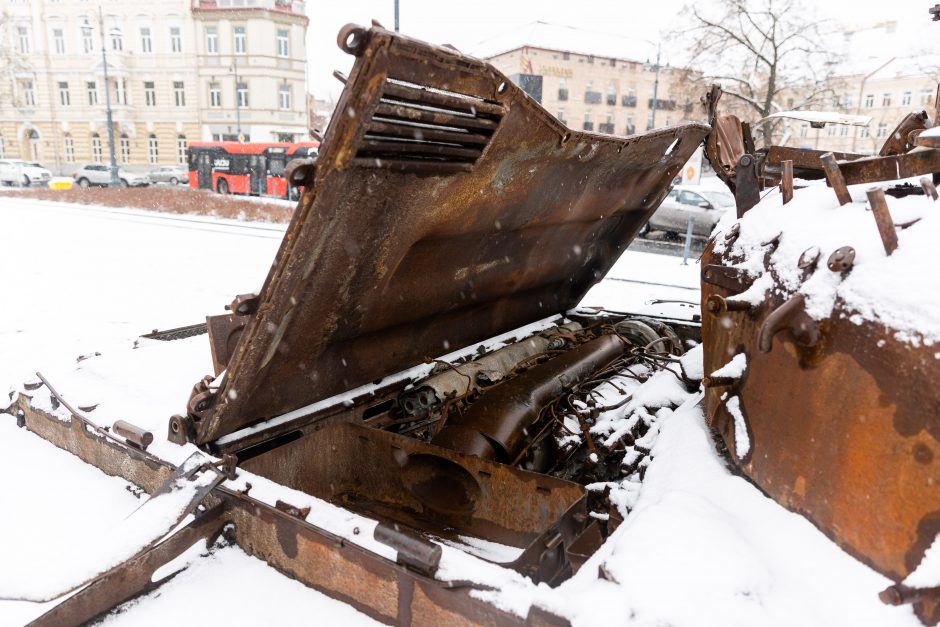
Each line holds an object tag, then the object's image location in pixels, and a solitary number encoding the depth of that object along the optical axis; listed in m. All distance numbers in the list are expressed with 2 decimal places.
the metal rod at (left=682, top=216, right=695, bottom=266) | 11.99
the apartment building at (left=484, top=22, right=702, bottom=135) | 42.91
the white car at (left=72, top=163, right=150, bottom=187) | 34.72
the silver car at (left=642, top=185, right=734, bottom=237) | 16.36
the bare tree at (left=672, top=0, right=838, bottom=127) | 22.80
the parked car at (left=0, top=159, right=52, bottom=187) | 31.72
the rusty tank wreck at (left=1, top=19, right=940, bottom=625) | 1.48
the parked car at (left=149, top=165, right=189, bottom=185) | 35.97
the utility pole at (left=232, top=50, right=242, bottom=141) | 41.48
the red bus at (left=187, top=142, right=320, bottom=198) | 26.34
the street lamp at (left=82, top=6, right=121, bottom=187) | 32.41
